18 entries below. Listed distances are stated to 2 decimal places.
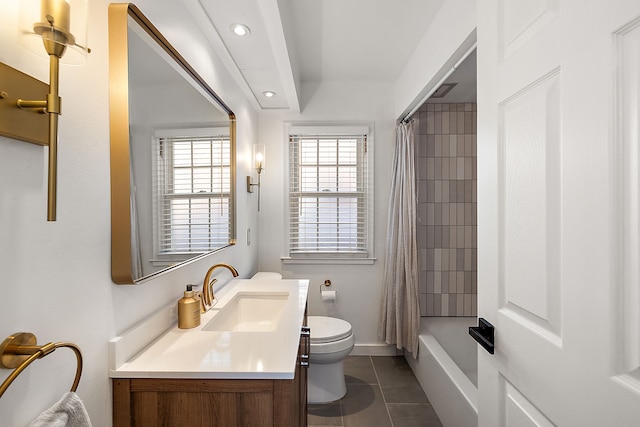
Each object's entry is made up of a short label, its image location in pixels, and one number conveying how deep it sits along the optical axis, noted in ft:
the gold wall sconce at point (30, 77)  1.84
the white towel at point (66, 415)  1.98
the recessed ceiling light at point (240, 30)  5.11
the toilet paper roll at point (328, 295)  9.00
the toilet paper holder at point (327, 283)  9.40
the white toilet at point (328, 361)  6.83
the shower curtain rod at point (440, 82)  5.16
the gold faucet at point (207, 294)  4.67
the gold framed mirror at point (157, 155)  2.99
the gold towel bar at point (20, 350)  1.89
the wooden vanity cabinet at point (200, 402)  2.90
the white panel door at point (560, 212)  1.87
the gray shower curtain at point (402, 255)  8.50
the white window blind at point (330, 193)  9.45
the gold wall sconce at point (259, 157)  8.64
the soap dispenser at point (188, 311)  4.04
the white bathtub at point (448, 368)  5.63
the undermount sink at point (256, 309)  5.42
